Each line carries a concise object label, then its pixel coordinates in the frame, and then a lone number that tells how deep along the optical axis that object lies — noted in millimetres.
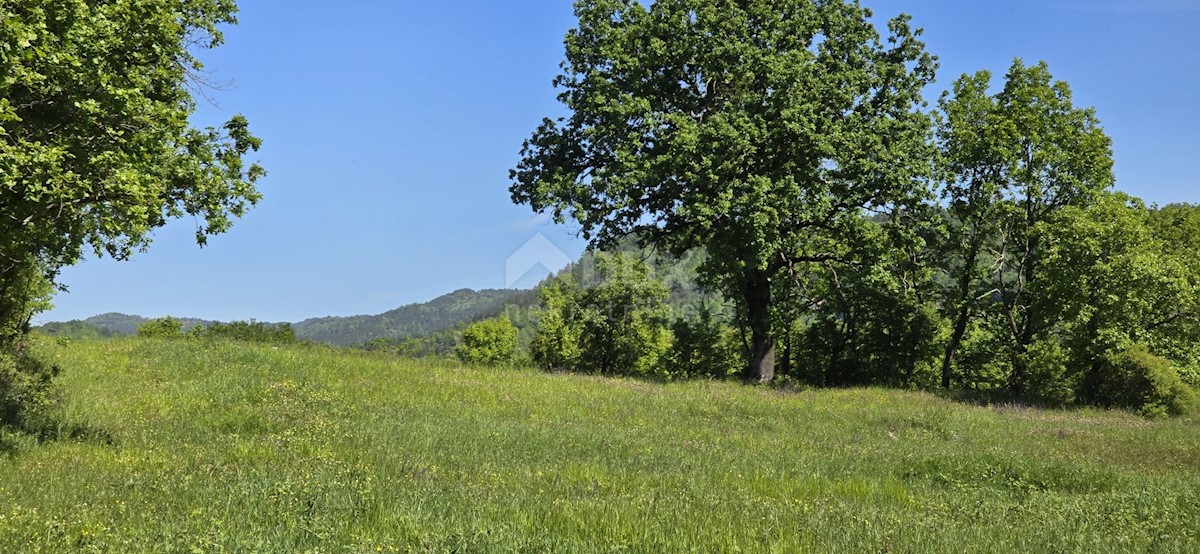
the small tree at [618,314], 56812
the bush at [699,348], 46156
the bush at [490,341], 109062
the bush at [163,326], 82788
